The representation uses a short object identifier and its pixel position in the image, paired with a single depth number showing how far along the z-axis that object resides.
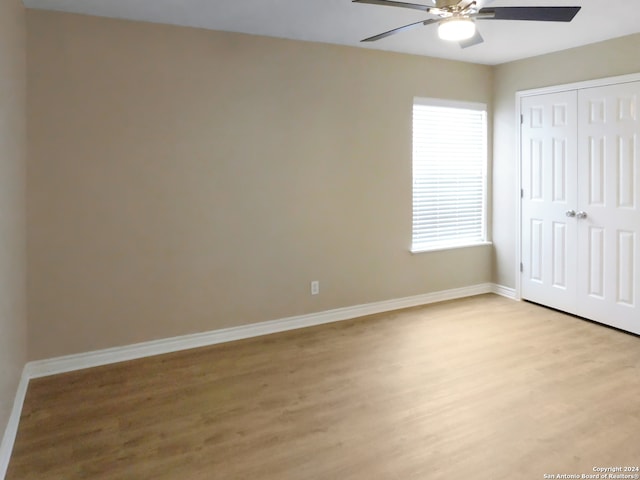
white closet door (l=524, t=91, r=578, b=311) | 4.50
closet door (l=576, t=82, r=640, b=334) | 4.00
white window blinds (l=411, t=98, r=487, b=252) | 4.93
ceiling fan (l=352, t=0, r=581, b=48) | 2.39
